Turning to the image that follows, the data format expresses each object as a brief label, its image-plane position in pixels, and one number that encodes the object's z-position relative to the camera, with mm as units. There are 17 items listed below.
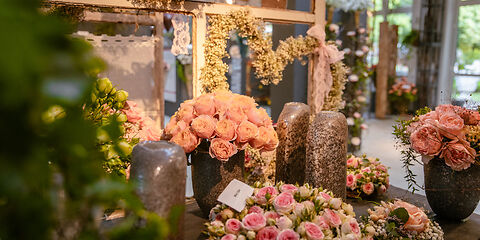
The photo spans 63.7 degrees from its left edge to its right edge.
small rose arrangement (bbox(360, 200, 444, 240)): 1294
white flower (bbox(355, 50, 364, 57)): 4449
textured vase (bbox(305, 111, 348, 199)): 1523
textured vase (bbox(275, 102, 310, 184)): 1730
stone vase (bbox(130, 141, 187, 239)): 899
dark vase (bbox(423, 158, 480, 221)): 1510
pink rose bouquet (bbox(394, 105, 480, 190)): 1458
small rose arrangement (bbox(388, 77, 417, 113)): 7414
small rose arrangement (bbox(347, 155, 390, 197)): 1791
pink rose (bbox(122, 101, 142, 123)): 1613
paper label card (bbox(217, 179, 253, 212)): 1223
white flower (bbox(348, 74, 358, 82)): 4344
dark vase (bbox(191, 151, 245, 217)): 1387
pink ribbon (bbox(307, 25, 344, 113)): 2428
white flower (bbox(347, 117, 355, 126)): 4418
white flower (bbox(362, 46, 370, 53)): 4477
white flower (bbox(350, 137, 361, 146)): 4527
